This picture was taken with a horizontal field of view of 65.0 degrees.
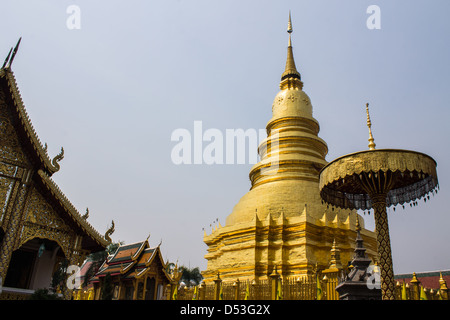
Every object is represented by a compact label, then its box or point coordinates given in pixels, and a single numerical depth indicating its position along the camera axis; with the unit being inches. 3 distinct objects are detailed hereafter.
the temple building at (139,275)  681.6
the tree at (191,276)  1588.3
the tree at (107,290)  526.1
